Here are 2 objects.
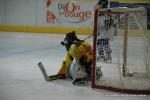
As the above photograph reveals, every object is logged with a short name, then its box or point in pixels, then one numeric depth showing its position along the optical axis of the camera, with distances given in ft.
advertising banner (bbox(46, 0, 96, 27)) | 67.23
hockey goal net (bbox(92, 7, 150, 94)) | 25.49
